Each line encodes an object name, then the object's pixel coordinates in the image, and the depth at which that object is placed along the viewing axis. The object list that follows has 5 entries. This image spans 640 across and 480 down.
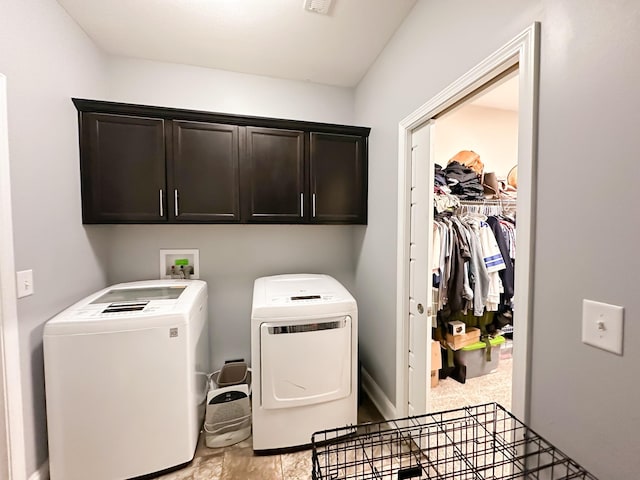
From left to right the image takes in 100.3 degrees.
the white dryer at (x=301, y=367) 1.64
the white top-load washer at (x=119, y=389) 1.38
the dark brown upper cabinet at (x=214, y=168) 1.81
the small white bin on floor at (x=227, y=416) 1.75
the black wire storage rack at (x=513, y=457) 0.75
